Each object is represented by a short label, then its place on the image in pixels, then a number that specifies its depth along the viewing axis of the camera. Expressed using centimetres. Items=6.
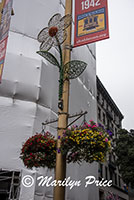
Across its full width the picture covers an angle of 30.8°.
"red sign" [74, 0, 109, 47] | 612
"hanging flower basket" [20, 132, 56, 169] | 509
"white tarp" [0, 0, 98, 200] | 1037
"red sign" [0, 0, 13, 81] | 796
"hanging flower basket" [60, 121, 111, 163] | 444
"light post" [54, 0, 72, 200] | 417
